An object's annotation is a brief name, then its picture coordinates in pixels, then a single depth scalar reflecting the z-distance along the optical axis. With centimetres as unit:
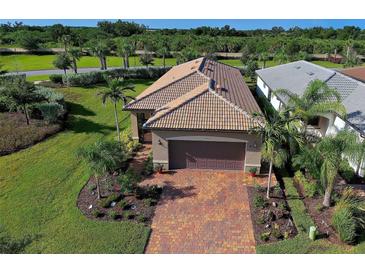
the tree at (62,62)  4250
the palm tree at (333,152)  1429
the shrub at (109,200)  1559
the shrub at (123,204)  1551
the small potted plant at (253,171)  1869
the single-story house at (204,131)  1828
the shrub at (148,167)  1910
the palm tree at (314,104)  1733
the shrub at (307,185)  1627
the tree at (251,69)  4694
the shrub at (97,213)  1486
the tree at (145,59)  5001
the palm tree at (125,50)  5131
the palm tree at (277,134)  1526
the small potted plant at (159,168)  1919
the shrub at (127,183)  1638
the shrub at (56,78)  4169
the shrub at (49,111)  2620
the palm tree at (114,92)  2041
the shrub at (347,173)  1718
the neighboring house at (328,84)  1875
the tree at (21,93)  2491
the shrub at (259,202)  1555
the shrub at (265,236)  1328
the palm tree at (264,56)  5191
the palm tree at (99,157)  1548
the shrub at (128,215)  1477
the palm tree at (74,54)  4575
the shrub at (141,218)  1454
